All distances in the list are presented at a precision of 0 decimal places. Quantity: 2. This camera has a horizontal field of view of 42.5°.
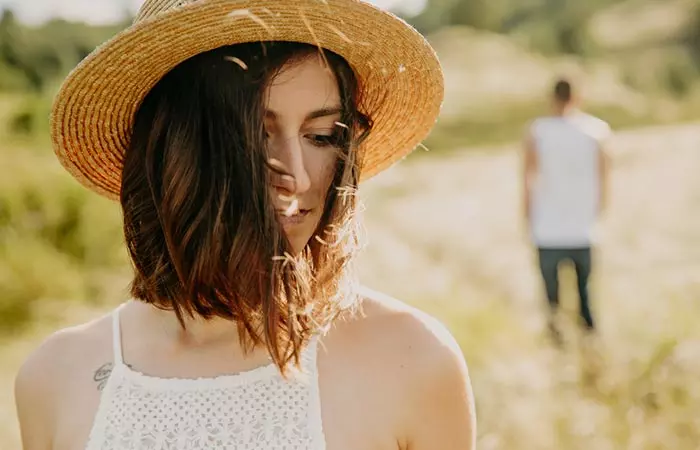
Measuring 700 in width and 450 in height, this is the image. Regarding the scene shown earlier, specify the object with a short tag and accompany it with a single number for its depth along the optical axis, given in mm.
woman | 1595
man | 5250
